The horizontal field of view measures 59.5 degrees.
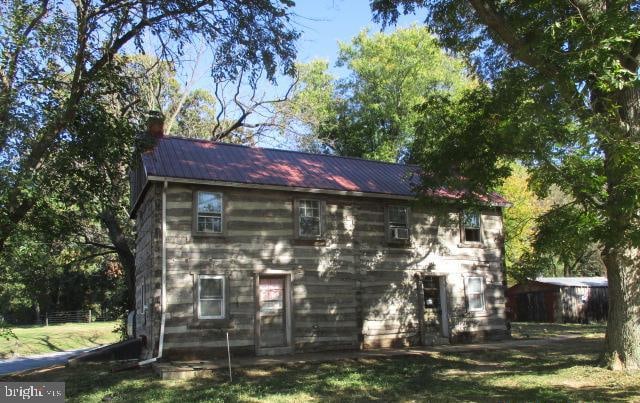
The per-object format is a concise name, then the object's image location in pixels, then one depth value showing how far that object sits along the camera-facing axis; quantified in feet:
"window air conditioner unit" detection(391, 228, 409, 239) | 56.85
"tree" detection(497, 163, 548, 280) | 107.95
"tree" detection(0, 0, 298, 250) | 33.58
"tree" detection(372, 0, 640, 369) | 30.68
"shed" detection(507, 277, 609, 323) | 101.96
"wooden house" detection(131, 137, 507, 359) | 46.21
